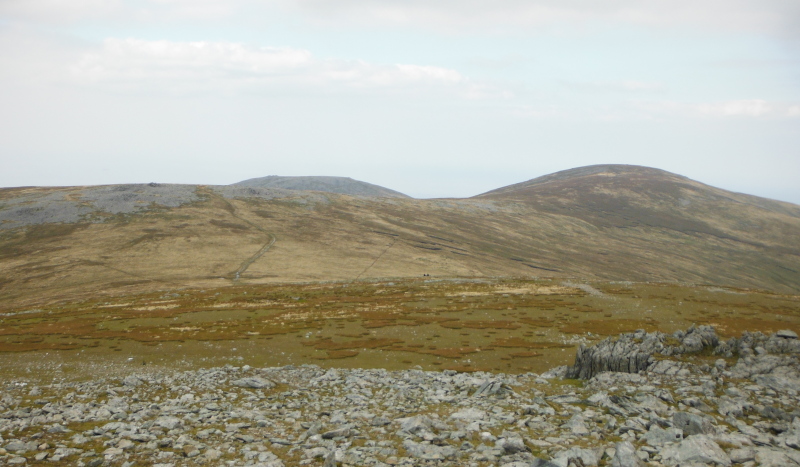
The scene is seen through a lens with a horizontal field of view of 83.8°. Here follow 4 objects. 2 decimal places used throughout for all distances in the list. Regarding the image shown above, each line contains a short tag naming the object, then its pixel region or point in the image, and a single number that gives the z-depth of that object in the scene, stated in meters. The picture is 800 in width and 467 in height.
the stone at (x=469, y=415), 22.06
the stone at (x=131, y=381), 29.13
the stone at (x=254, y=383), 29.61
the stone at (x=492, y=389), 26.75
